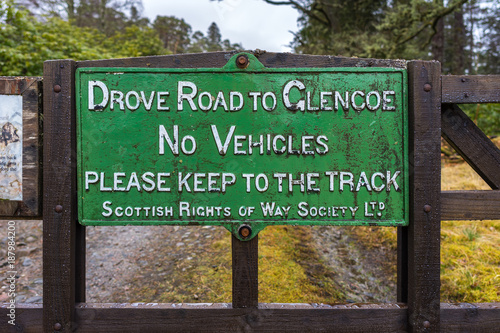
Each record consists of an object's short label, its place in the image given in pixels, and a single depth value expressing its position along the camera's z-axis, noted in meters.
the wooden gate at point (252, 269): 1.73
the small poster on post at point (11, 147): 1.78
